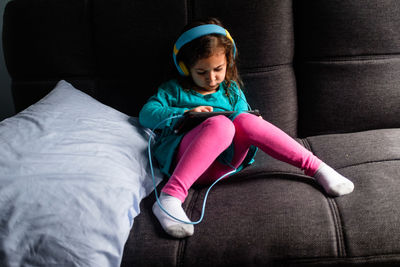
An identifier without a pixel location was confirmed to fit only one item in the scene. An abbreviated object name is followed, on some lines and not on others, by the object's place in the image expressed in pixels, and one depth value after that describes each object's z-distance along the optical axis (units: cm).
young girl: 92
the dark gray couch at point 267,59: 120
